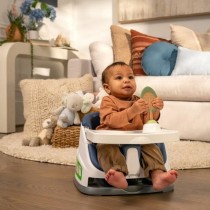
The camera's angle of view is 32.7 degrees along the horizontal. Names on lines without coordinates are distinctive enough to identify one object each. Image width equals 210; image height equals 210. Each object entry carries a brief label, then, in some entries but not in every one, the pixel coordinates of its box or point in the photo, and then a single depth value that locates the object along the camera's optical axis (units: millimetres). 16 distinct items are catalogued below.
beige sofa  2027
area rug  1479
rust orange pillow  2410
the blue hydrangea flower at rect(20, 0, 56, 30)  2928
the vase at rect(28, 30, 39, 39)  2975
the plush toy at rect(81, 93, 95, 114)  1908
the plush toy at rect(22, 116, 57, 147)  1965
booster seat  1011
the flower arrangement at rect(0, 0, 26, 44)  2777
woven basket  1886
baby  1003
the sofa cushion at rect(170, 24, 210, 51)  2553
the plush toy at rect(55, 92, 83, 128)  1880
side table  2576
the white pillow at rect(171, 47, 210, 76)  2145
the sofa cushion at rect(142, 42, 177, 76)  2285
